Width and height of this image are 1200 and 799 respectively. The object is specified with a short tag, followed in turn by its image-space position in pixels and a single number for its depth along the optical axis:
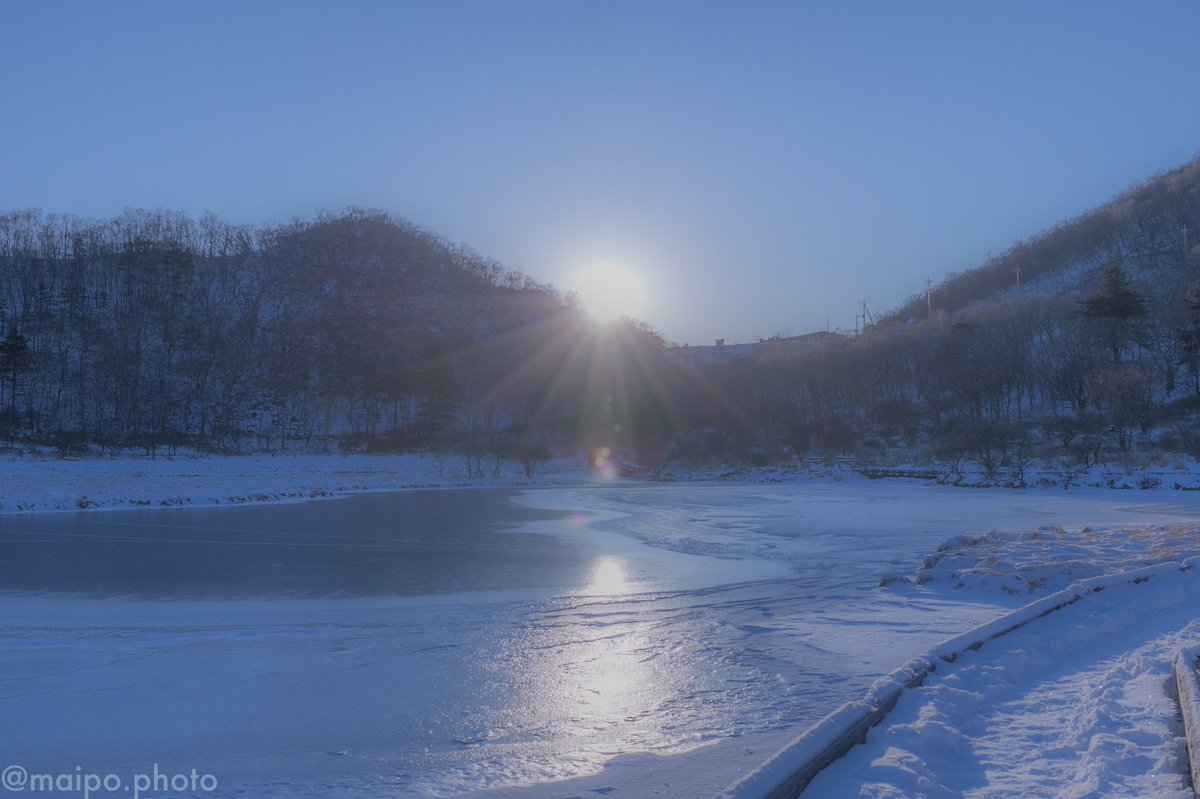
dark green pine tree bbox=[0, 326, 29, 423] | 55.19
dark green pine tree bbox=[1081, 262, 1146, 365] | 51.16
